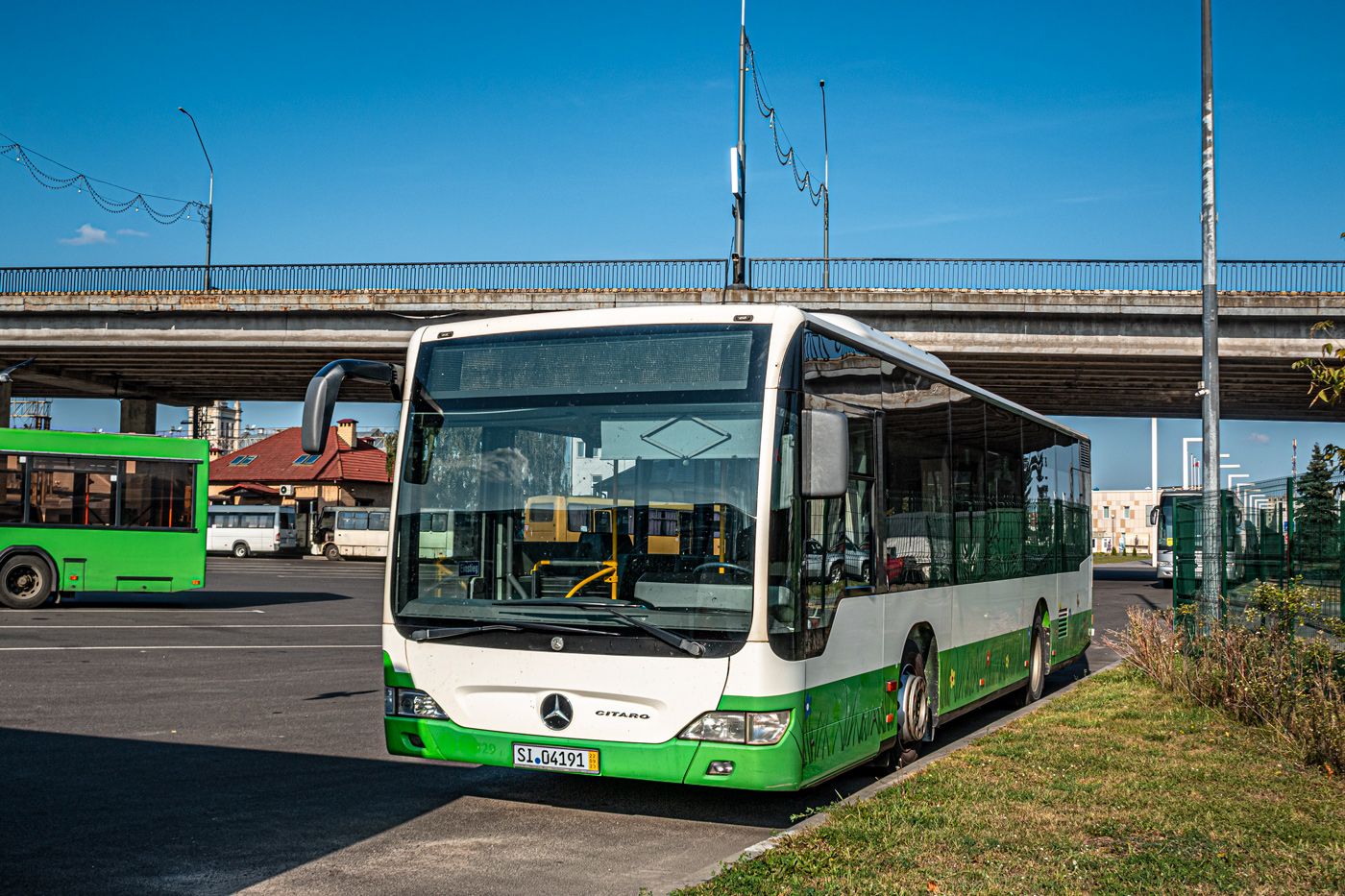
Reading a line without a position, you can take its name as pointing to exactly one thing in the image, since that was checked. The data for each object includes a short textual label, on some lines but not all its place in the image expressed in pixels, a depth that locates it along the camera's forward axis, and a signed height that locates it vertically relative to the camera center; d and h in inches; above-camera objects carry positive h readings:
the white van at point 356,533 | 2128.4 -45.7
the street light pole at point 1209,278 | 740.2 +139.8
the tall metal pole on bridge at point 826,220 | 1453.0 +428.5
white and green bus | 256.4 -9.1
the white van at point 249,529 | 2165.4 -41.4
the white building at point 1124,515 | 5797.2 -14.7
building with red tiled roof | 2691.9 +63.6
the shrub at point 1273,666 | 333.1 -49.9
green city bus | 874.1 -7.3
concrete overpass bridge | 1326.3 +203.9
